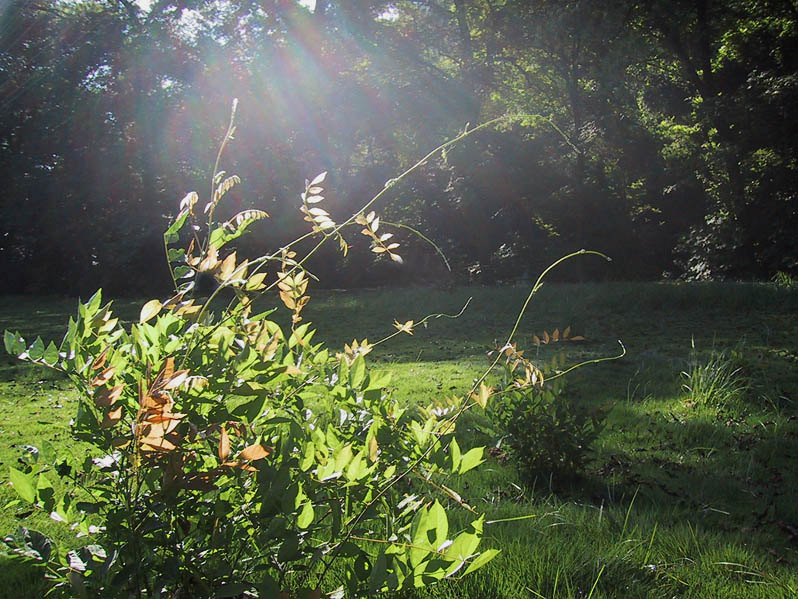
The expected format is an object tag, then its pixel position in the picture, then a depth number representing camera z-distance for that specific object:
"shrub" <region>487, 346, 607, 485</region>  3.57
